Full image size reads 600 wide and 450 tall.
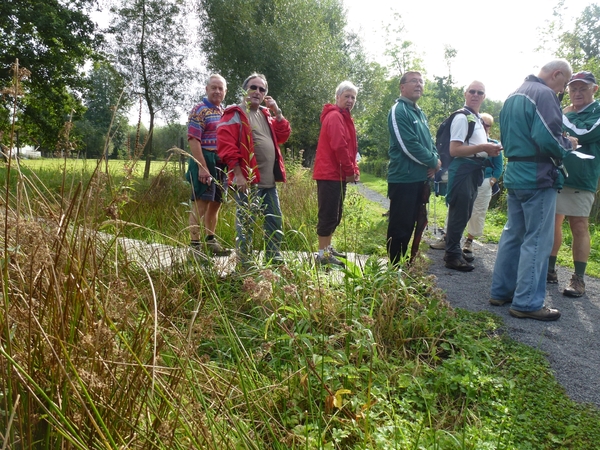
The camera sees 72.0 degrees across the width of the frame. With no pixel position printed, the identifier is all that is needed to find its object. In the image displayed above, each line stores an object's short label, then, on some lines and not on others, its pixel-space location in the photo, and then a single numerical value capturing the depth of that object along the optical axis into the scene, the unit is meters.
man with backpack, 4.68
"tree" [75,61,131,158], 15.53
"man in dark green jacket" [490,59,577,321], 3.39
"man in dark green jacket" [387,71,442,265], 4.11
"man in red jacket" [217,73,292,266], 3.67
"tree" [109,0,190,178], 17.17
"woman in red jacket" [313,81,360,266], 4.33
